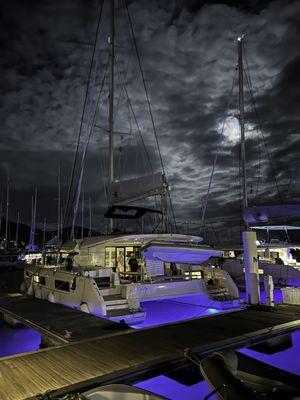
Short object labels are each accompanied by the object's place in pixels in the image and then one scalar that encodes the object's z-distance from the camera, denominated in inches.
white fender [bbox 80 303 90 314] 398.6
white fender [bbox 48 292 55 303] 476.1
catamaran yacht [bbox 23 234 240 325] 392.2
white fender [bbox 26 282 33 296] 562.6
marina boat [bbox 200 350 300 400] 166.7
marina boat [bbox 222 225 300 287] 727.1
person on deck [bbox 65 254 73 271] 482.3
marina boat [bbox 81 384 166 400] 175.0
